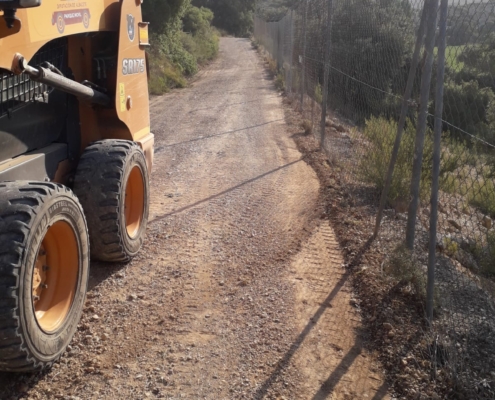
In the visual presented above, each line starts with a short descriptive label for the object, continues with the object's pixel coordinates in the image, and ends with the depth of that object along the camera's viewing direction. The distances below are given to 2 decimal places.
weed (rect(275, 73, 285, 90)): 19.59
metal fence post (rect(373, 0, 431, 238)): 4.40
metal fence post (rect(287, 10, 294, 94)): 14.39
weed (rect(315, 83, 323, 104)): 11.29
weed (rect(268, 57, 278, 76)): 24.87
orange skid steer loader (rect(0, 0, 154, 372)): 3.15
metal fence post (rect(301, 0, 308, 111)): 11.40
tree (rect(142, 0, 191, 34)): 21.20
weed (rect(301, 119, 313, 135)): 11.48
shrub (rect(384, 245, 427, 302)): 4.43
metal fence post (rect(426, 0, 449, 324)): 3.67
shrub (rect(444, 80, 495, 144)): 3.75
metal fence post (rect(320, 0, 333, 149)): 8.25
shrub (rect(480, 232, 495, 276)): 5.23
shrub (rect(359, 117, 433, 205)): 6.22
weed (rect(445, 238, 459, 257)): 5.51
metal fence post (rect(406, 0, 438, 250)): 4.11
